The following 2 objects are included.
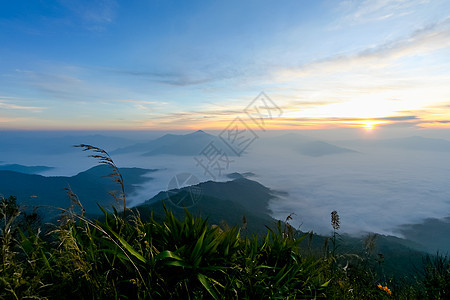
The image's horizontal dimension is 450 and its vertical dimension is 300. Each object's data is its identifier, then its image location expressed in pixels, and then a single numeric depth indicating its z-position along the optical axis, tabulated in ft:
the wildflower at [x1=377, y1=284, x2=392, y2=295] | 11.54
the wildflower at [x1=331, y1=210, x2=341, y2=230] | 13.20
